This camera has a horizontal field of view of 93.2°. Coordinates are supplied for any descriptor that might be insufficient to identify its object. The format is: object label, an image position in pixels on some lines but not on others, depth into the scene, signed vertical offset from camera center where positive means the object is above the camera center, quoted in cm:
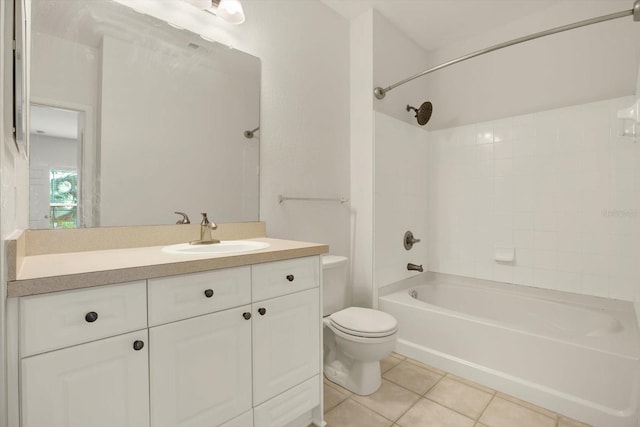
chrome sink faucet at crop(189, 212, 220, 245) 147 -8
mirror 121 +44
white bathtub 145 -75
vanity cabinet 78 -44
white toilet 165 -68
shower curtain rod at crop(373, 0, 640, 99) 139 +97
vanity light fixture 156 +108
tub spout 254 -45
